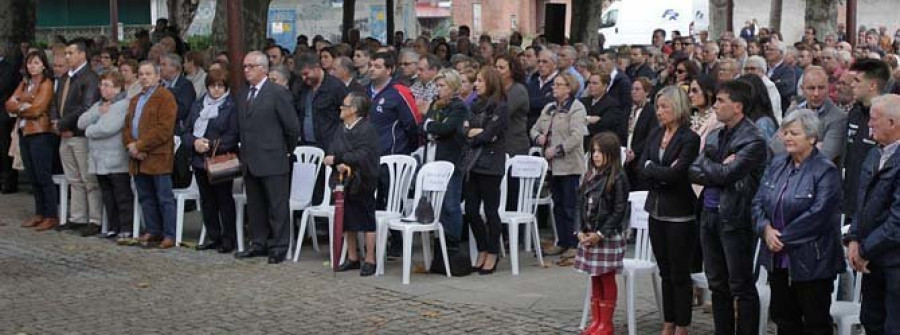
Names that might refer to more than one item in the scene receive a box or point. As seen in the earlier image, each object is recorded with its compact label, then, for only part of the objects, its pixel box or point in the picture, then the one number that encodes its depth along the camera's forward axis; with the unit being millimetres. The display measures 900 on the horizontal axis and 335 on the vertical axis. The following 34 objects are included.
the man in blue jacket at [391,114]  11867
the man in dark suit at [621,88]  13047
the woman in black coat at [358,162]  10852
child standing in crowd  8477
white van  47281
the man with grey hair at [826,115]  9359
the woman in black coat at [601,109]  12141
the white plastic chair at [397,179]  11367
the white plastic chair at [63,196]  14039
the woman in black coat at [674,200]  8109
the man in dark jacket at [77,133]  13477
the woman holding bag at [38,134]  13945
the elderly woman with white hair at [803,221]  7223
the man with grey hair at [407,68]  12892
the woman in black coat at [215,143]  12070
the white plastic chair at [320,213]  11688
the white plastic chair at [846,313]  7625
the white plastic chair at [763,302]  8195
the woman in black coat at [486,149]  10656
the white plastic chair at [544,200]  12297
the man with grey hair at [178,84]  13094
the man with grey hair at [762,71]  12452
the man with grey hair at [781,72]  16219
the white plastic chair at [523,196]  11086
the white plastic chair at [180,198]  12898
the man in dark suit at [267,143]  11688
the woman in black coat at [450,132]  10766
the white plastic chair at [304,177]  12094
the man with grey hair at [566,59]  13297
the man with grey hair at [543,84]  13039
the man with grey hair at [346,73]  12523
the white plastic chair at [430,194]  10625
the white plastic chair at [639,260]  8578
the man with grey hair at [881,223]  6941
